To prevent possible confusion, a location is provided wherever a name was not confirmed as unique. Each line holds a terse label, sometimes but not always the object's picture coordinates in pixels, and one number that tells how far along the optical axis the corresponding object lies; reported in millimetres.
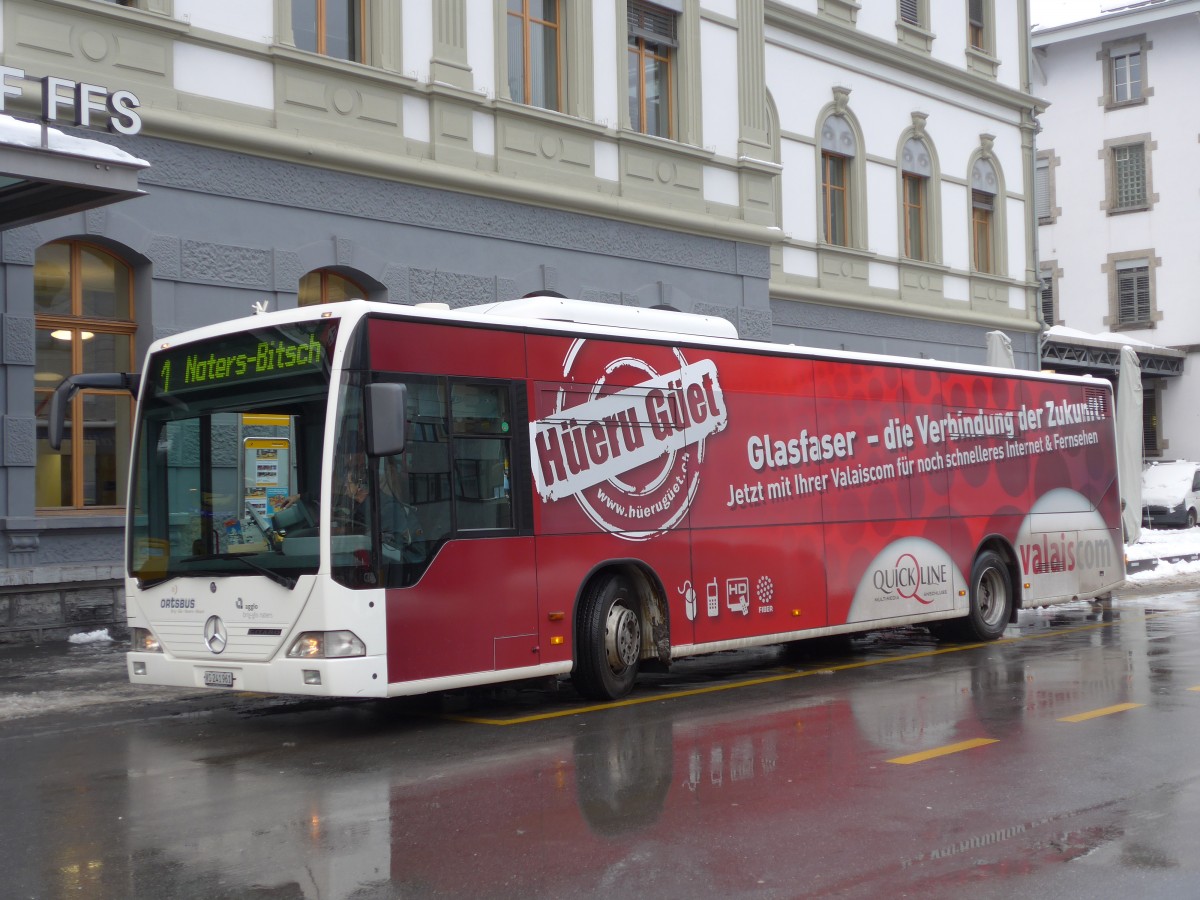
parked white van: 37938
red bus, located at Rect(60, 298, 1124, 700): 9688
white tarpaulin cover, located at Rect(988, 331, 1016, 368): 22797
